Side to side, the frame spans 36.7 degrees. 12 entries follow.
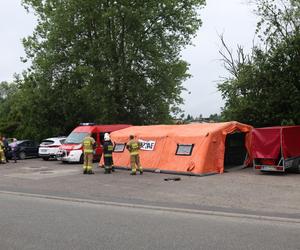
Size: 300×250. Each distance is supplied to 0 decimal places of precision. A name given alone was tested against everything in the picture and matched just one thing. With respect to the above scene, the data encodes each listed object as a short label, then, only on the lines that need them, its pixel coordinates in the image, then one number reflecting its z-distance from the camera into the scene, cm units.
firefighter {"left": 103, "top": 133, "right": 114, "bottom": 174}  2069
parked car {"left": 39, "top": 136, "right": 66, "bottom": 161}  3042
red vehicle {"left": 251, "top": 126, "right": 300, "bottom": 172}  1870
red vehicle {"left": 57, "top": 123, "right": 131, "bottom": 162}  2680
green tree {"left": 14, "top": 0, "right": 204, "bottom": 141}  3559
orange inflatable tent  1956
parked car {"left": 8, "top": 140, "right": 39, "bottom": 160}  3244
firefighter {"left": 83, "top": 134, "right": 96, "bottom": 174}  2033
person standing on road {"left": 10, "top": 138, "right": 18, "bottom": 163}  2988
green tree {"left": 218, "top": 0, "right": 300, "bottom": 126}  2388
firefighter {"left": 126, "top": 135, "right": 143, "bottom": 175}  1988
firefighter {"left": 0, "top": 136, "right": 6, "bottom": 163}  2864
